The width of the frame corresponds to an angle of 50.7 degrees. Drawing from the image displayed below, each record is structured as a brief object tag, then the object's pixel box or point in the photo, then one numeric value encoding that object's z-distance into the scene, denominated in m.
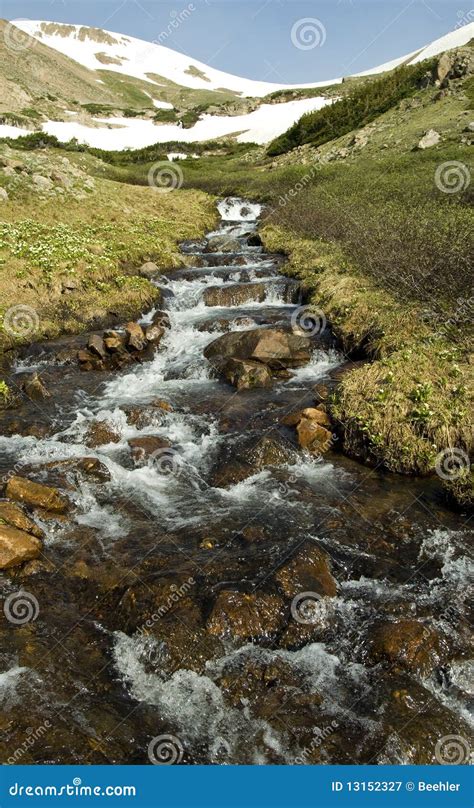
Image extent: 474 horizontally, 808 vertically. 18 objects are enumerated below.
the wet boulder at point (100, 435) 11.39
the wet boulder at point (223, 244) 28.17
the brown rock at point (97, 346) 15.61
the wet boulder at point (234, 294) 20.20
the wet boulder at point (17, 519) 8.12
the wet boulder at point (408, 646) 6.18
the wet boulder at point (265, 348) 14.88
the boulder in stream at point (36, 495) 8.92
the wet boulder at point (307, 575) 7.27
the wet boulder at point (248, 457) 10.27
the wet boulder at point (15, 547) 7.63
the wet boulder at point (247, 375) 13.93
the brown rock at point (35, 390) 13.34
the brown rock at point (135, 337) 16.17
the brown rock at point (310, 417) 11.44
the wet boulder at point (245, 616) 6.66
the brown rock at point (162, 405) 12.81
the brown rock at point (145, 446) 10.85
